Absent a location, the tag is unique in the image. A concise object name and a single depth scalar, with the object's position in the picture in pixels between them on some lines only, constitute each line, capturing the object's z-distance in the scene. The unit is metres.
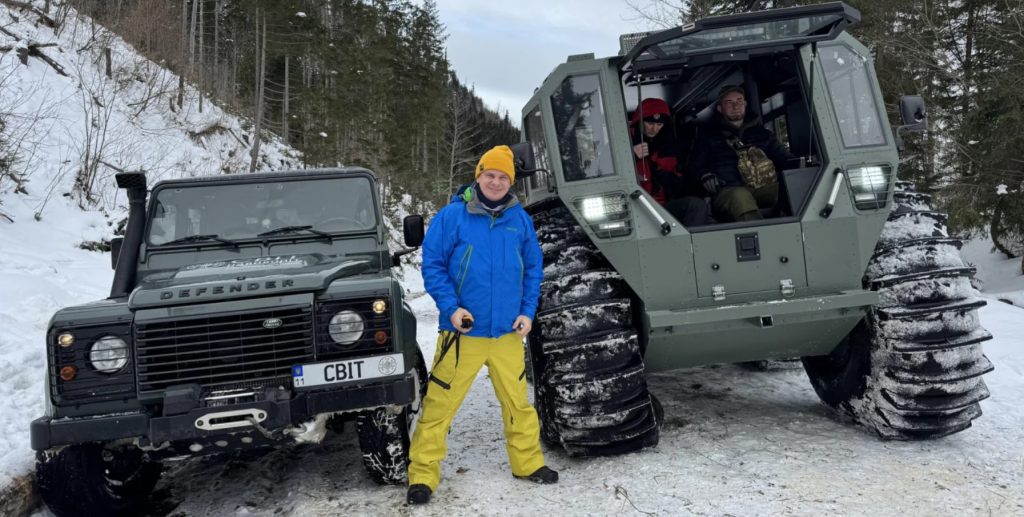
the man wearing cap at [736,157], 4.63
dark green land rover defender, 3.24
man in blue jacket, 3.79
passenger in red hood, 5.00
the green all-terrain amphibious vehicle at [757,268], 3.81
